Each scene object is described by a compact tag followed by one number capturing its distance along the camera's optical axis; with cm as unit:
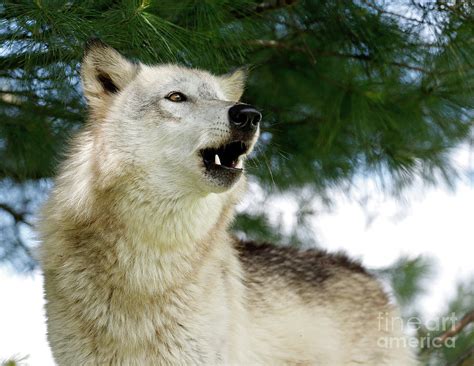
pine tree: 851
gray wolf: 745
